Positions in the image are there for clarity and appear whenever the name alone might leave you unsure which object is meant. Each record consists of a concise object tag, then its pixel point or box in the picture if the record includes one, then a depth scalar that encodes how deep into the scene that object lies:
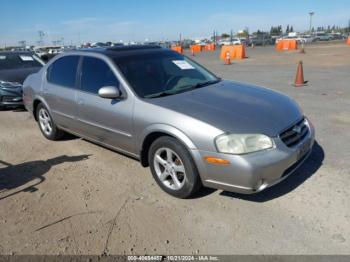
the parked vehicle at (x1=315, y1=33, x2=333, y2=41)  73.06
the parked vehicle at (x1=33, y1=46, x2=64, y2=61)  43.72
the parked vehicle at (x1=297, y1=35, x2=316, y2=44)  67.47
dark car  8.72
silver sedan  3.27
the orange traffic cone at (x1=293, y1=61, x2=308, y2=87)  10.61
